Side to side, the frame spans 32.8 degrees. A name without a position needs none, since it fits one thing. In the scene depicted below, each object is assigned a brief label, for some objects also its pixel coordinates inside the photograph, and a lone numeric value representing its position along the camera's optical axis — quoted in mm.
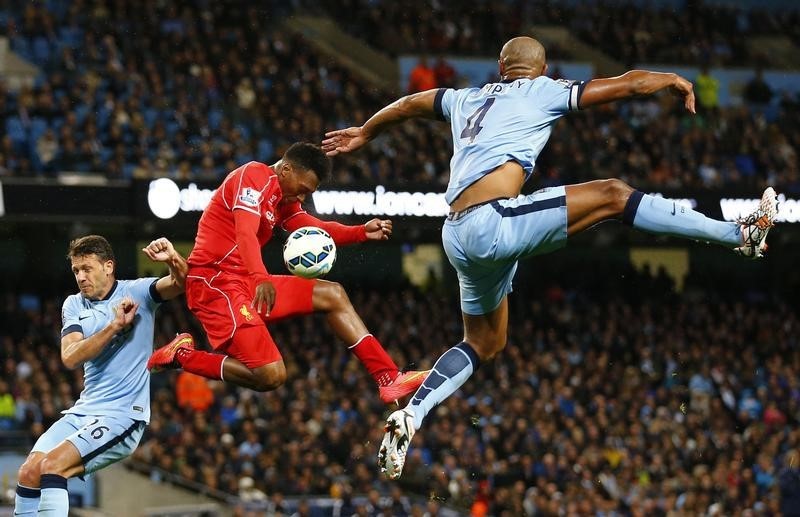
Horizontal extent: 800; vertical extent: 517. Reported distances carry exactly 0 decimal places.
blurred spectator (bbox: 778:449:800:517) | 20203
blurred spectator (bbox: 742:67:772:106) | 28688
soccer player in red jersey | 9883
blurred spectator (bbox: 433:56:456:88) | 25692
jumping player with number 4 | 8266
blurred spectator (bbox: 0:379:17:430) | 17891
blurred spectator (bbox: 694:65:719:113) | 27406
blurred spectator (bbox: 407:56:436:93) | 25594
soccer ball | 9672
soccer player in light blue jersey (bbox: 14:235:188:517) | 8625
